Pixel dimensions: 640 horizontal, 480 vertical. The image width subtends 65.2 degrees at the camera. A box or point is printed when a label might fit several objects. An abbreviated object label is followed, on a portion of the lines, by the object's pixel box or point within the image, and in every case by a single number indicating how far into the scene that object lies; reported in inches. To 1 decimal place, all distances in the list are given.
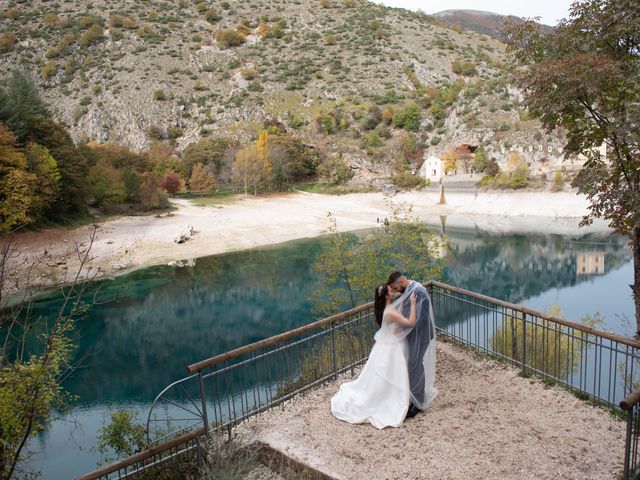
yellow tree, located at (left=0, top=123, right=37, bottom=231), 1093.8
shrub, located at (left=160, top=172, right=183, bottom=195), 2204.7
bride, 251.3
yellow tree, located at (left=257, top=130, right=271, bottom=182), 2369.6
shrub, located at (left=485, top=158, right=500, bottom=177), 2380.7
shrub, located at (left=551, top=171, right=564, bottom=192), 1995.6
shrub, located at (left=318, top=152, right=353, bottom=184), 2760.8
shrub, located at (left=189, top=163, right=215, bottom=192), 2338.8
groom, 253.1
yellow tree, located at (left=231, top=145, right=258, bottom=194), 2309.3
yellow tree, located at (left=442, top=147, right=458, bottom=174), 2605.8
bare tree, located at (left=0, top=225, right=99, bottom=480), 220.6
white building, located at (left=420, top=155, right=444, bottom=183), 2569.4
